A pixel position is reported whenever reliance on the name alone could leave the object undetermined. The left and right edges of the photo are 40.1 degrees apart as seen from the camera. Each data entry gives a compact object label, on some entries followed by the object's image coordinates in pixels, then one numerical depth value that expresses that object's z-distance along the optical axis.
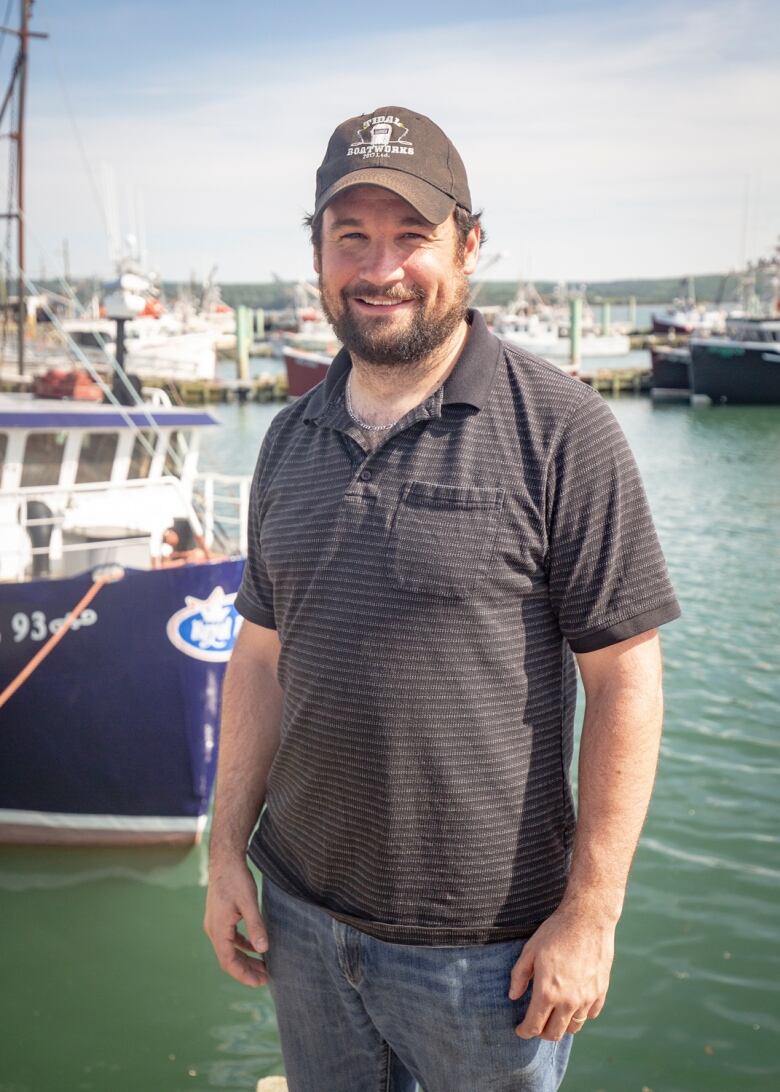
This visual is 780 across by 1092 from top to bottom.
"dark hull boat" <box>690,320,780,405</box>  43.38
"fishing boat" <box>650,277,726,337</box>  75.59
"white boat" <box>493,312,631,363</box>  60.47
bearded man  2.05
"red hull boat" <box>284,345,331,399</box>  43.09
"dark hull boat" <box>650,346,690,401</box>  47.97
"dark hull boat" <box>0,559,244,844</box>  6.86
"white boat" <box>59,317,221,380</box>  45.88
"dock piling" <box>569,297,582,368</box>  54.06
